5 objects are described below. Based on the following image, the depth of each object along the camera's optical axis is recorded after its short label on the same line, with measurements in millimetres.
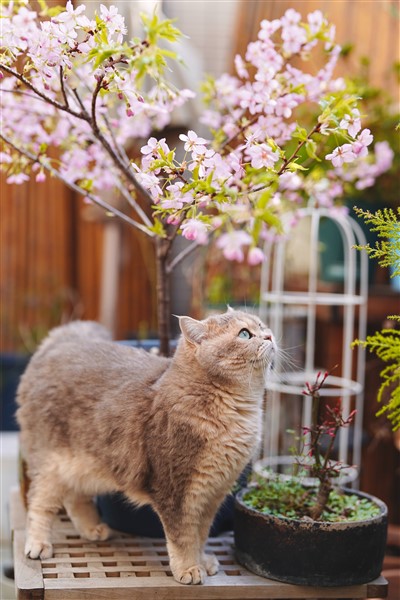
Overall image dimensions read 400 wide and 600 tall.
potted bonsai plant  1765
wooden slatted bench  1754
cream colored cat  1789
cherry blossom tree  1614
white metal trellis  3225
